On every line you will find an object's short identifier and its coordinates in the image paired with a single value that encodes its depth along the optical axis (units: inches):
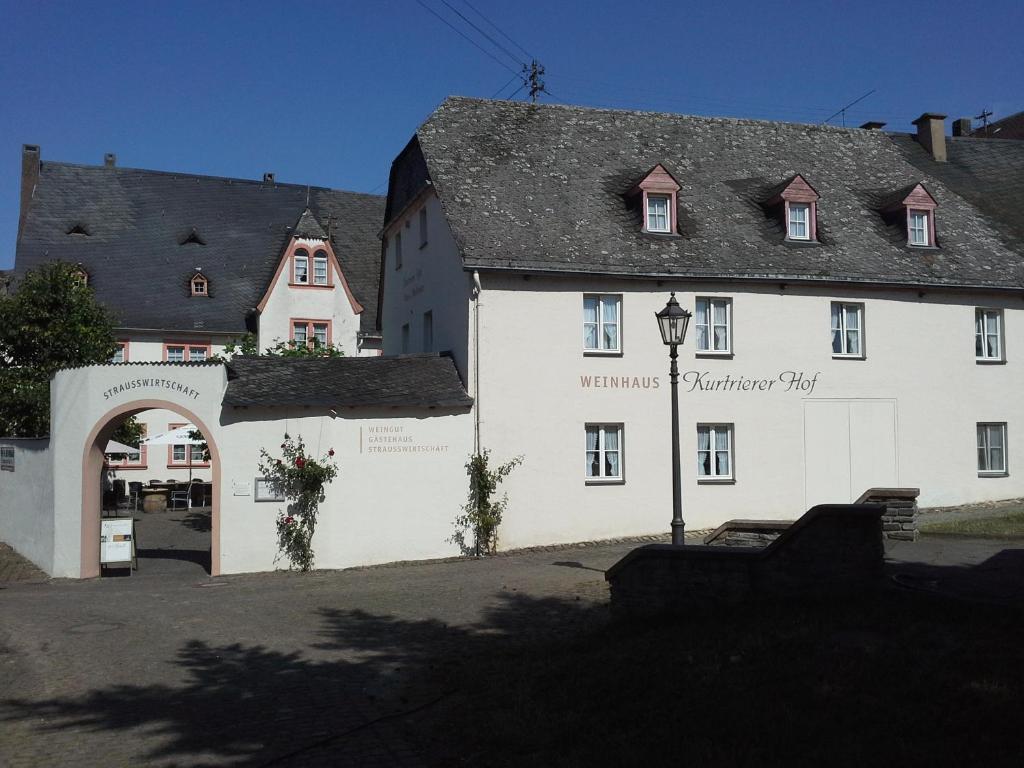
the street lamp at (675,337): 567.5
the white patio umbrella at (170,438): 1273.4
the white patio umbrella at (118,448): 1263.5
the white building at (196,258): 1685.5
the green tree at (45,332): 1179.9
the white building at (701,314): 839.7
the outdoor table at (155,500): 1403.8
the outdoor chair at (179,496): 1423.5
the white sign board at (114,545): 738.2
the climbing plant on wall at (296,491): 741.9
